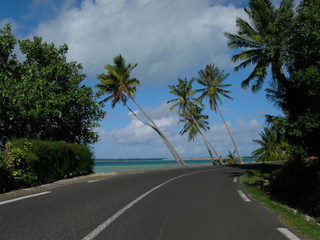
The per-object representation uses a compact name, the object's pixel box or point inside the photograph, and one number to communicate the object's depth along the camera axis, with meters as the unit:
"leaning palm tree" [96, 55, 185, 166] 36.31
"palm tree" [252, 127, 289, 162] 42.58
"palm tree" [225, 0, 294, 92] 20.05
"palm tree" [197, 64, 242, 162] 45.00
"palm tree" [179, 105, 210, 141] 48.43
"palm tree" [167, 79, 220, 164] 45.44
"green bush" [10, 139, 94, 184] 11.72
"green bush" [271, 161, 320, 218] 11.26
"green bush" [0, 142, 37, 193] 10.03
